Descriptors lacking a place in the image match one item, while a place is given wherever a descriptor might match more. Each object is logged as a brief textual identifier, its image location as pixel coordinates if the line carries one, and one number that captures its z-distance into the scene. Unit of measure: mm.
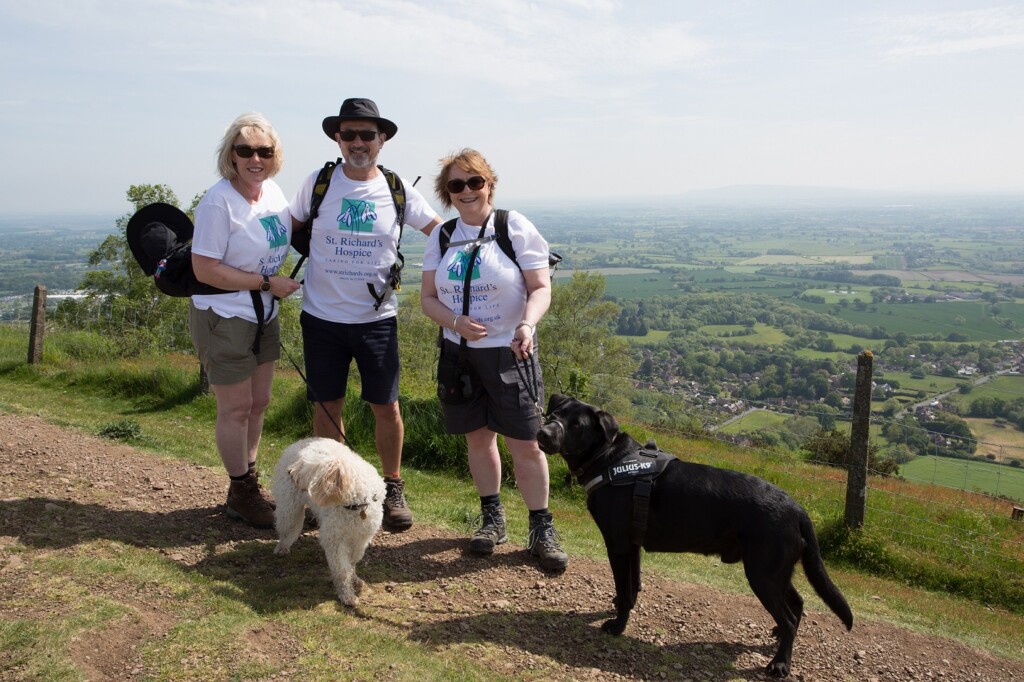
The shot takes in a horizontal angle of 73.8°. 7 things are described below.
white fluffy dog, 3658
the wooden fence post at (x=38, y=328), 10469
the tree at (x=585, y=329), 30766
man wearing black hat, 4219
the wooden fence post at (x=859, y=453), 6039
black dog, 3316
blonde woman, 4004
